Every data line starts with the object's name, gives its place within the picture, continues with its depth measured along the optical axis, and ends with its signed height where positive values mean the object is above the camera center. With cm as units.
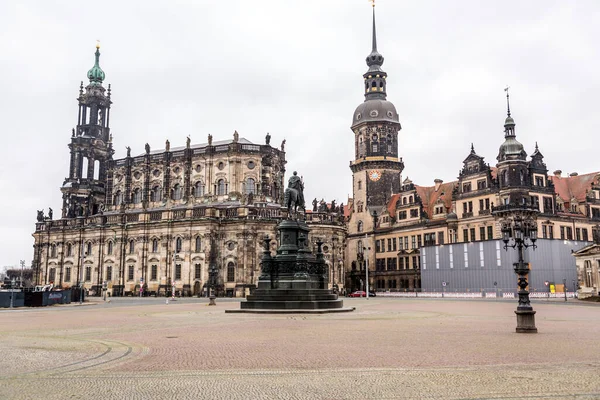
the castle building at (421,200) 6638 +1046
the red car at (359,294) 7109 -196
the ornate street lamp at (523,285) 1744 -23
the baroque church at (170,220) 6994 +802
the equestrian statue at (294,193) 3328 +519
